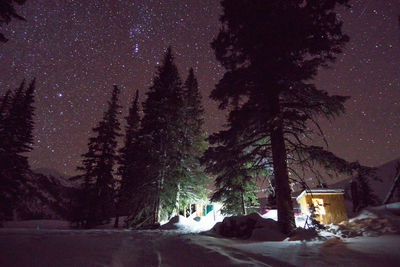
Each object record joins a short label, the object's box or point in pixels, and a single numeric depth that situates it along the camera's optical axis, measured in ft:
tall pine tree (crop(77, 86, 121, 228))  74.84
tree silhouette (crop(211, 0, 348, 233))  27.27
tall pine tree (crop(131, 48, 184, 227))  54.03
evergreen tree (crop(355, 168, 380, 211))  131.13
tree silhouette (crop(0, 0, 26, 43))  27.66
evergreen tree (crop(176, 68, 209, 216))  59.77
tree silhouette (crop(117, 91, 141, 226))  59.57
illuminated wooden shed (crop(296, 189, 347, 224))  59.11
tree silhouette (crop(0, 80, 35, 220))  66.55
